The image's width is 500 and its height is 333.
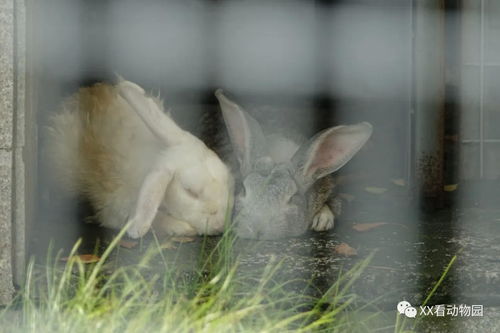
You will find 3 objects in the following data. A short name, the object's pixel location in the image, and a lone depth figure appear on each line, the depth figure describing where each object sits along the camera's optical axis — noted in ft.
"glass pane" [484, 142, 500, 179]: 22.57
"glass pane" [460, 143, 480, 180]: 22.30
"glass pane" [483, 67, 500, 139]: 21.66
